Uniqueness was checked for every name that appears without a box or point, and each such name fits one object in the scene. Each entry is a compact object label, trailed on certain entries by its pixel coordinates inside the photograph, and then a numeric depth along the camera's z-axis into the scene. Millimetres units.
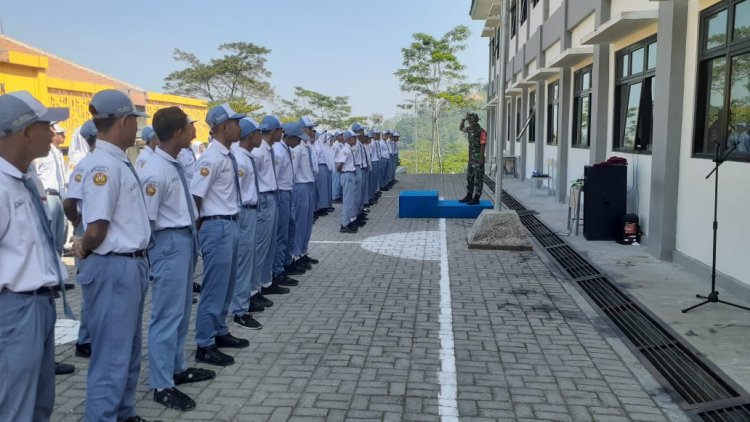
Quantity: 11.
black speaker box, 9758
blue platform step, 13609
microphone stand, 5805
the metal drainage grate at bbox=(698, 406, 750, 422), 3816
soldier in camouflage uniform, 14211
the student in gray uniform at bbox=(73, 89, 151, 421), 3350
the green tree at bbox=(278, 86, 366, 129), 50469
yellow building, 12430
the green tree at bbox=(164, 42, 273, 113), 38656
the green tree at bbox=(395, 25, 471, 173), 38312
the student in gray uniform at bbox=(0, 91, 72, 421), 2676
